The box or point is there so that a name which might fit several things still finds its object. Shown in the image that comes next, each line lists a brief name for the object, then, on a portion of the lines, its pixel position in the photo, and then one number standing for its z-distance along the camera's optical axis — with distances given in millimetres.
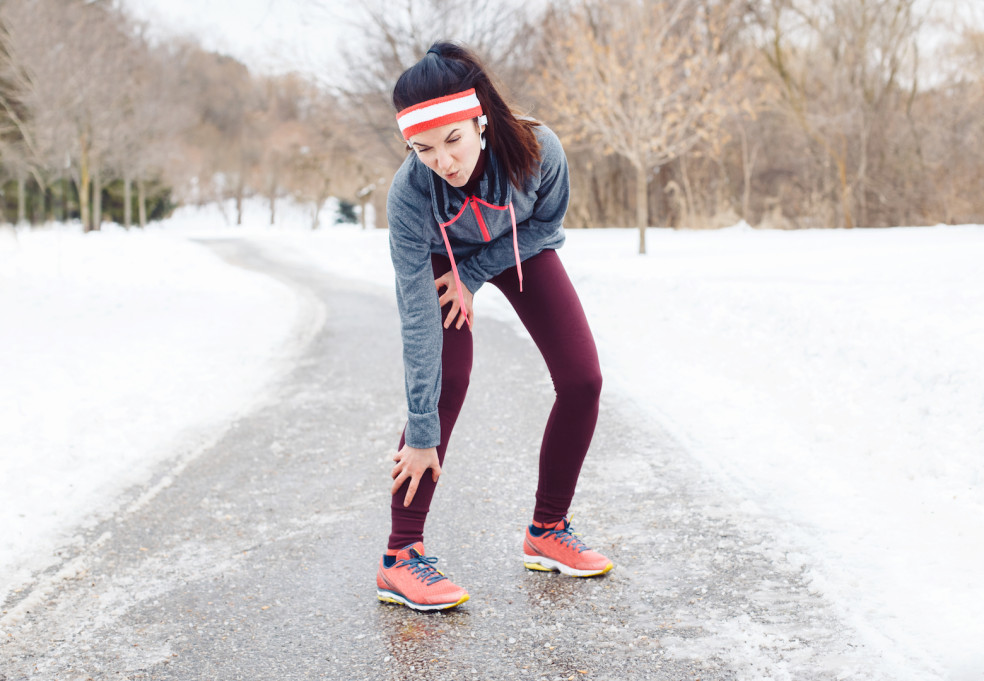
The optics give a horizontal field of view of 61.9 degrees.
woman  2387
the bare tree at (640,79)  16375
